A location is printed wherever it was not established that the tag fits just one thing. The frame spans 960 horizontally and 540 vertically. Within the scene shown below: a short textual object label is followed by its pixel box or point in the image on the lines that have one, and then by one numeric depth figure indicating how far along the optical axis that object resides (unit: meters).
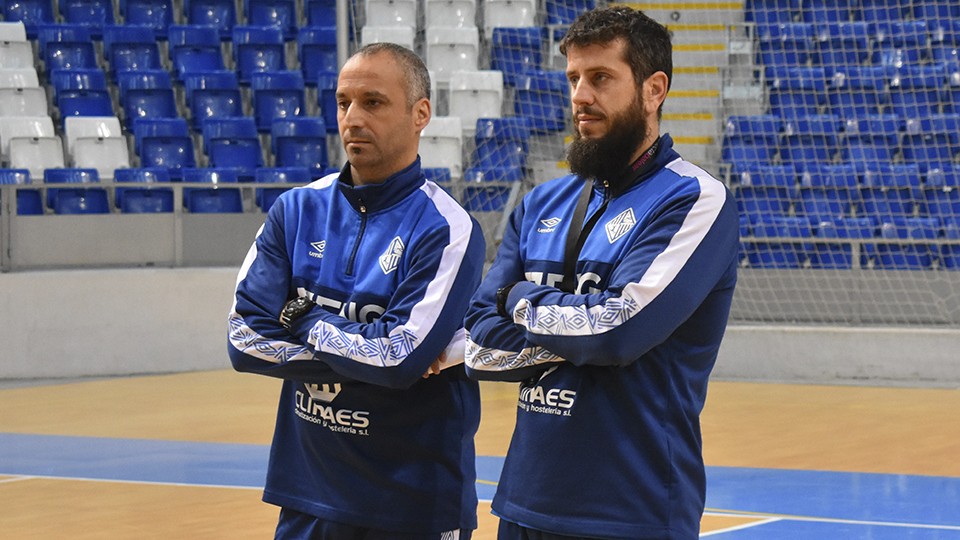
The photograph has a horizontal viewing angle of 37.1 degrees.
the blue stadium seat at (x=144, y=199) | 12.73
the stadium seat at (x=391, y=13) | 16.03
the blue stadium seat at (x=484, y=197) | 12.52
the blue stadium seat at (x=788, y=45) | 15.35
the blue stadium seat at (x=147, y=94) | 14.68
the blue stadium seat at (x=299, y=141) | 14.29
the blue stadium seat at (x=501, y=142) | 14.07
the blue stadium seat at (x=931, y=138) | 14.05
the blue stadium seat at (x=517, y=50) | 15.55
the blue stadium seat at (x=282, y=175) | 13.51
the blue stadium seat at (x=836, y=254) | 12.25
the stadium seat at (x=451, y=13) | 16.22
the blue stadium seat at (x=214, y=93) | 14.90
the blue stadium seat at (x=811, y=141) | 14.18
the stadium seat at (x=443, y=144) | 13.80
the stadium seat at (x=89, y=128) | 13.91
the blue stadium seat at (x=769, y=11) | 15.75
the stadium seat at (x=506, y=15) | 16.03
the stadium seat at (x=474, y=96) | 14.81
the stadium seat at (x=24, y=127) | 13.60
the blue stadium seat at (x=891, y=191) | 13.62
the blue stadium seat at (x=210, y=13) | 16.06
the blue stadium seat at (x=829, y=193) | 13.68
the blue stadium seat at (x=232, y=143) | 14.22
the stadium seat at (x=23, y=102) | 14.23
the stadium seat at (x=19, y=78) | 14.34
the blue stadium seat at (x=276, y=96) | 14.90
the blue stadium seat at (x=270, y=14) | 16.03
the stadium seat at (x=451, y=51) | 15.52
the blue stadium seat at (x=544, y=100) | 14.48
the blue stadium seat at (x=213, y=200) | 12.95
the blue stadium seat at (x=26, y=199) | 12.06
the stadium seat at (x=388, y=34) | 15.35
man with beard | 2.99
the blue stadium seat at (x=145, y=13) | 15.95
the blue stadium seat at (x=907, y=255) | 12.30
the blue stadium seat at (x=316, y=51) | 15.36
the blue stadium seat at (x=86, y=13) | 15.68
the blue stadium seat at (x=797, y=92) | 14.73
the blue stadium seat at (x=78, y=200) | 12.61
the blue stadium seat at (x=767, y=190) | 13.66
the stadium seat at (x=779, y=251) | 12.32
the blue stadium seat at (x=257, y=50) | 15.41
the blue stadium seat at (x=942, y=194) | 13.58
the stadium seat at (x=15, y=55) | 14.75
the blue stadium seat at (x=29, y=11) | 15.56
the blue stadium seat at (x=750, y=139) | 14.23
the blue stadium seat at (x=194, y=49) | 15.30
